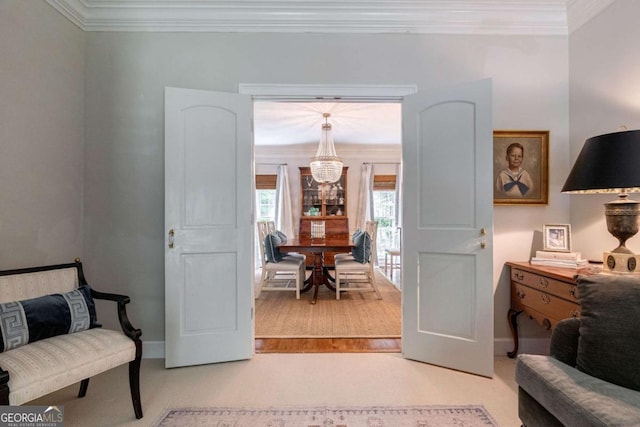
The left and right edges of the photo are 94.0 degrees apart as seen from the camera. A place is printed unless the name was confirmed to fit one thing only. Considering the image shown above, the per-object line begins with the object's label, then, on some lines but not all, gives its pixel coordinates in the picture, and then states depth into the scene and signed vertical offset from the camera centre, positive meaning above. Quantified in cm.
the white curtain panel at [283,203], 666 +25
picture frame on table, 223 -16
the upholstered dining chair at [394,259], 555 -100
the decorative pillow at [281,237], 464 -36
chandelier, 471 +79
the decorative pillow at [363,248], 404 -45
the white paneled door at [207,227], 232 -10
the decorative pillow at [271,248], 411 -47
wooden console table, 185 -54
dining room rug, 294 -115
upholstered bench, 134 -67
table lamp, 154 +20
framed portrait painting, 246 +44
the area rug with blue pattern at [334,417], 167 -117
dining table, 392 -46
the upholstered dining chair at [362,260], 401 -64
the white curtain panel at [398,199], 674 +37
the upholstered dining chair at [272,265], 405 -69
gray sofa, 106 -63
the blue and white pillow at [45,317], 152 -57
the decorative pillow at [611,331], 117 -47
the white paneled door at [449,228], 221 -10
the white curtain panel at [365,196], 671 +43
